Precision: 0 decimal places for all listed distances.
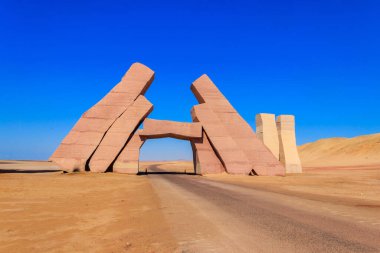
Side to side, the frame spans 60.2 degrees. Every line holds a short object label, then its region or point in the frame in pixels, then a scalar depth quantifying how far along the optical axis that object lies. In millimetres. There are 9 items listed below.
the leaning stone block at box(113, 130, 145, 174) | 27203
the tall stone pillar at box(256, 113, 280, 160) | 31925
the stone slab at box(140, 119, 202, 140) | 28047
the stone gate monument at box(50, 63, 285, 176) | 26750
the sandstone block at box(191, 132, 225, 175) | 28203
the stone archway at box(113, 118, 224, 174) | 27359
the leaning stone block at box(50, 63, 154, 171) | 26078
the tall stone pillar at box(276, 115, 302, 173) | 32031
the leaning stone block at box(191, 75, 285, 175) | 28125
